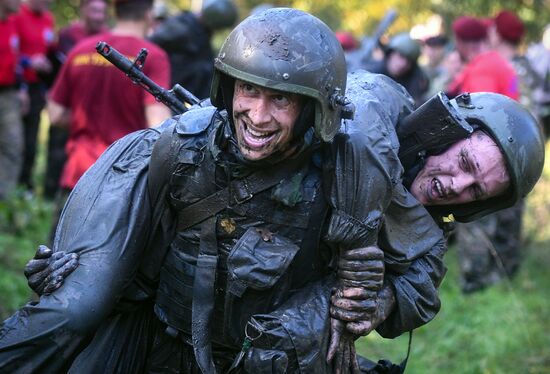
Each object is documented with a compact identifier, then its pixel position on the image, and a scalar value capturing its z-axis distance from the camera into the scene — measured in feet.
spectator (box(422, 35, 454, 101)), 77.71
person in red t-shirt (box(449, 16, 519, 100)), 48.75
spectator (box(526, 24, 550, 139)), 57.98
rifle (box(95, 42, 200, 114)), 24.86
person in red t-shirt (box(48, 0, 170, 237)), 38.81
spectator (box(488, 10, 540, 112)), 55.01
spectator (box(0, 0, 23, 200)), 56.24
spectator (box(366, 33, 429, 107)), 62.08
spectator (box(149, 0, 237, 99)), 54.19
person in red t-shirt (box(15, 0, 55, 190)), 61.67
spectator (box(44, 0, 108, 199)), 60.44
